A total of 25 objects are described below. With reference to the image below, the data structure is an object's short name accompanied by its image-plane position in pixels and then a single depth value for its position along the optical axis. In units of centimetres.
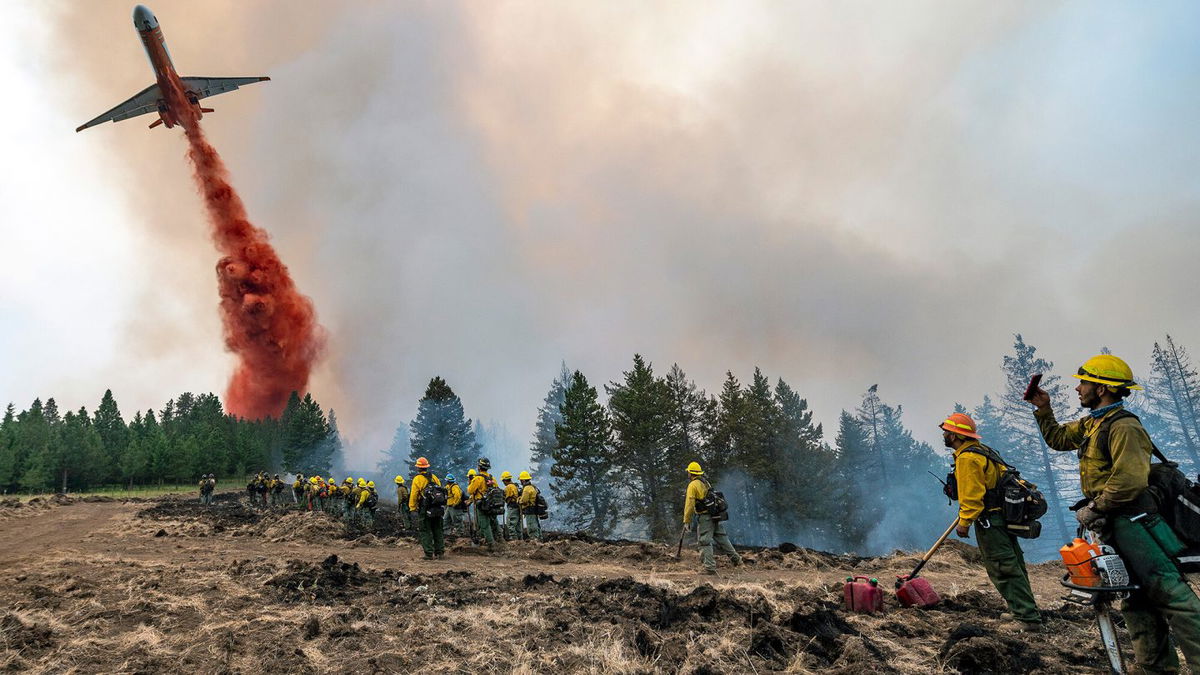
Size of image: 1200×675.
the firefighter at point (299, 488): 3525
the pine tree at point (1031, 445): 4078
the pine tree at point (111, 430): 6725
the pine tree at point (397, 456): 8731
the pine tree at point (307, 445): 6091
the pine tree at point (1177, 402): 4188
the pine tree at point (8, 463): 5569
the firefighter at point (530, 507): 1748
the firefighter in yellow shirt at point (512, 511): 1785
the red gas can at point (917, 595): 693
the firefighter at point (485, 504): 1612
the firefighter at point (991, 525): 605
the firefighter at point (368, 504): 2312
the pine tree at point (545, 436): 5852
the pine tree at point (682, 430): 3291
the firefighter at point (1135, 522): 383
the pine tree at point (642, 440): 3338
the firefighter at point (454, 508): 1758
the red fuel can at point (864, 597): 673
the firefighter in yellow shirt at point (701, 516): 1138
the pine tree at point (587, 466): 3428
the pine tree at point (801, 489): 3456
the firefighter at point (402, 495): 1835
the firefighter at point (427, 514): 1380
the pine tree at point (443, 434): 5072
